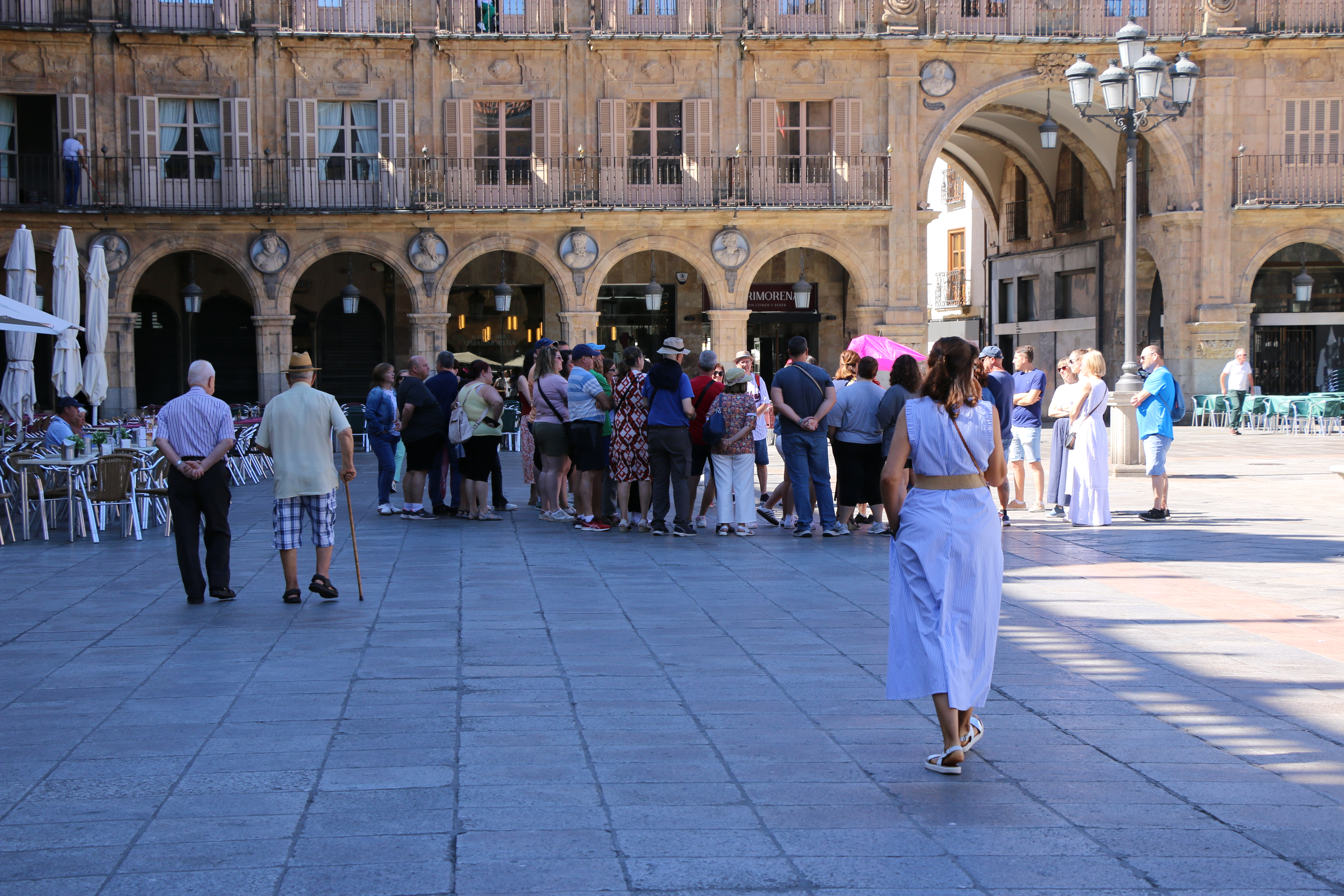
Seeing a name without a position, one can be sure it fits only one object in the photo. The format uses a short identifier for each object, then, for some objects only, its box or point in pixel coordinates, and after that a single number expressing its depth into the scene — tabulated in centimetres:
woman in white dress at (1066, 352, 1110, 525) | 1220
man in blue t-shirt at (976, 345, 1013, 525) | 1228
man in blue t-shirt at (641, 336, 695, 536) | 1191
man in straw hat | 873
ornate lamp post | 1653
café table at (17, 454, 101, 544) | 1215
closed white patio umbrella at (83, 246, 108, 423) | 1802
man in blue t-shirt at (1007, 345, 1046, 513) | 1343
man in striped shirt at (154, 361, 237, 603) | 873
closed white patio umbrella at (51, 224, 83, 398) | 1664
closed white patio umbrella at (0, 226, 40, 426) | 1617
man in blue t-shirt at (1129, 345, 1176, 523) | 1246
